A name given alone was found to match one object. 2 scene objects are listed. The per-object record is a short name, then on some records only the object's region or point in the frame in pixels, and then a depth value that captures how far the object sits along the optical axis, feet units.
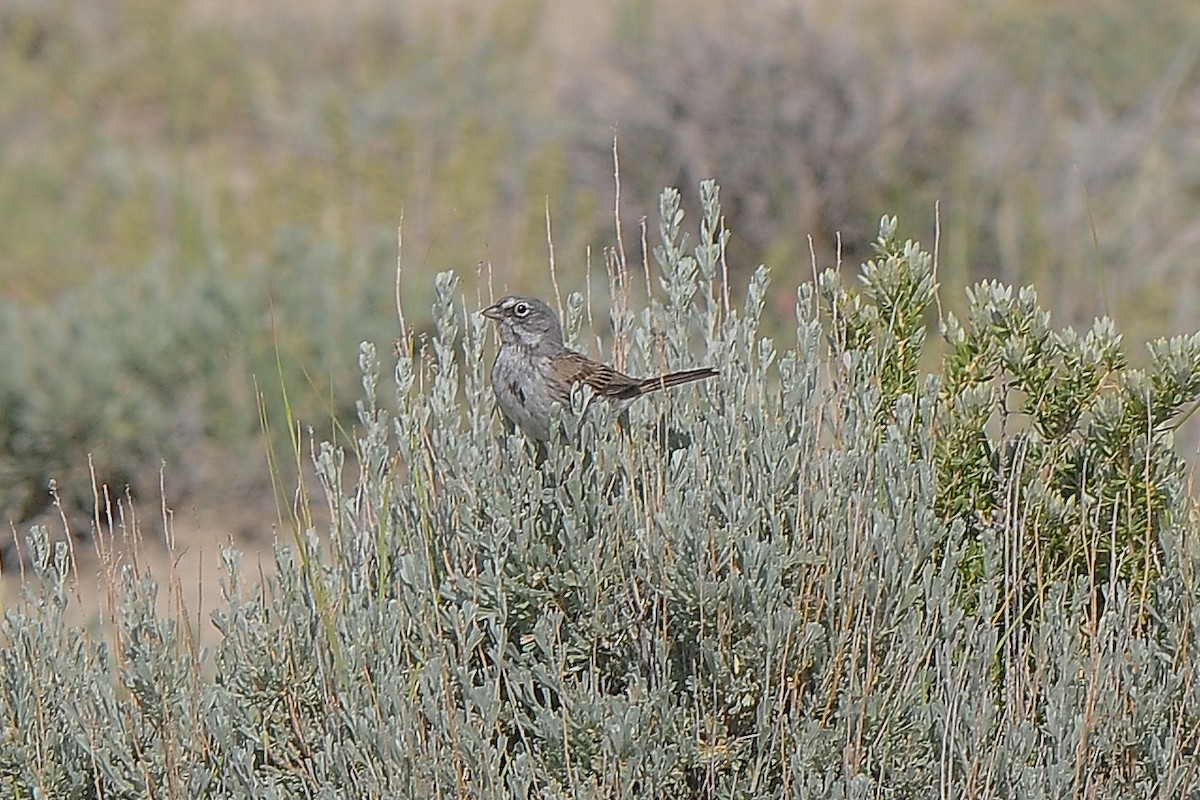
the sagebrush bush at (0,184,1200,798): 20.33
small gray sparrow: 25.62
